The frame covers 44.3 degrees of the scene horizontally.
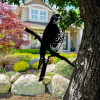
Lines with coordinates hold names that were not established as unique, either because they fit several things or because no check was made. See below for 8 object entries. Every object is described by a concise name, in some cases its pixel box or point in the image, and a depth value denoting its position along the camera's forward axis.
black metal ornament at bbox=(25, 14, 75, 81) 1.03
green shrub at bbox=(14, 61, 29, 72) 5.09
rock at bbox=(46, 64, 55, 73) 5.17
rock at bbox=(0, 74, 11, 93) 3.72
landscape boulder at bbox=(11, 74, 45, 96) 3.64
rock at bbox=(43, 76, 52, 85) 3.76
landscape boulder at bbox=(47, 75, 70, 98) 3.48
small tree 5.59
